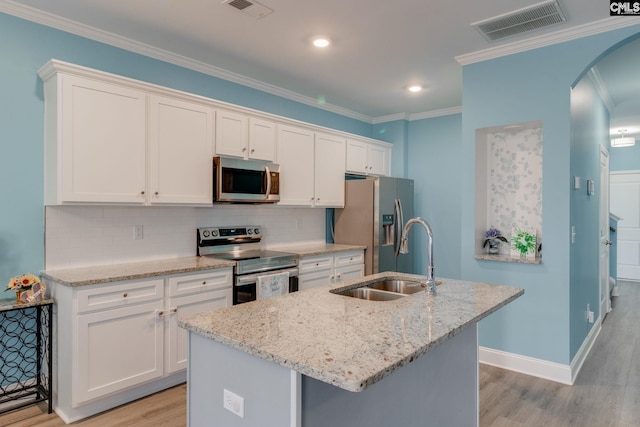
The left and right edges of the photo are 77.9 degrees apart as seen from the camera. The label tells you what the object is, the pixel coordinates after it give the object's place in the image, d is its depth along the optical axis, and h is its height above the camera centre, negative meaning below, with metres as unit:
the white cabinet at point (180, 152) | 3.08 +0.50
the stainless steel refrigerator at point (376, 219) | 4.66 -0.07
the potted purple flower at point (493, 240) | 3.68 -0.24
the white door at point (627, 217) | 7.48 -0.06
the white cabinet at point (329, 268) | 4.02 -0.60
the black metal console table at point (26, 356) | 2.66 -1.00
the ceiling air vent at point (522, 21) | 2.72 +1.41
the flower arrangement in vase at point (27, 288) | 2.54 -0.49
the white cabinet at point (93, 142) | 2.64 +0.50
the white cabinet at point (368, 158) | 4.98 +0.74
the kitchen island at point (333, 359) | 1.22 -0.45
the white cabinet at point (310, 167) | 4.16 +0.52
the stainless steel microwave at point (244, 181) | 3.50 +0.30
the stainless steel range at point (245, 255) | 3.37 -0.40
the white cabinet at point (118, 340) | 2.50 -0.86
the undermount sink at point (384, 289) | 2.22 -0.45
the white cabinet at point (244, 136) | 3.53 +0.72
